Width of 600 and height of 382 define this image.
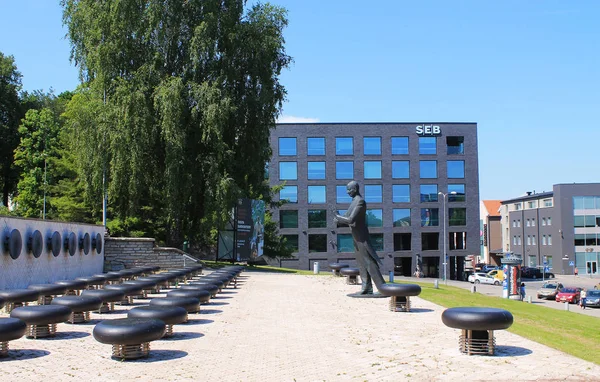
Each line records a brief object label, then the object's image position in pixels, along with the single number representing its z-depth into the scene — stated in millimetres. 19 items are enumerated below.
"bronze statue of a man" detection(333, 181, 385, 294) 18875
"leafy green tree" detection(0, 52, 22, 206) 57938
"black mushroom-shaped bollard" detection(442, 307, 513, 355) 9875
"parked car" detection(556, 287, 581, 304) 44484
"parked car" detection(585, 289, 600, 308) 40906
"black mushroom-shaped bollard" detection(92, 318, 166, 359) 9305
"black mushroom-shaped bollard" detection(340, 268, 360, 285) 25953
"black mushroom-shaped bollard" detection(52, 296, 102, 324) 12927
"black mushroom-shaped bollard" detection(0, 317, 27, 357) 9414
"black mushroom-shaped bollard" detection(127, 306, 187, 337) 11148
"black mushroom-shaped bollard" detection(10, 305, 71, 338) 11055
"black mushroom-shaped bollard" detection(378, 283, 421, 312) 15992
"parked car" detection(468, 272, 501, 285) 61781
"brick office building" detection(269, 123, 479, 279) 67375
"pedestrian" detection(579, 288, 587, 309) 40825
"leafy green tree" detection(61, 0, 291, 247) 32094
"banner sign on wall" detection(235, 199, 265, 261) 36062
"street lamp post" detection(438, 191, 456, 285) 66425
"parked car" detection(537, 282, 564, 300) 46656
